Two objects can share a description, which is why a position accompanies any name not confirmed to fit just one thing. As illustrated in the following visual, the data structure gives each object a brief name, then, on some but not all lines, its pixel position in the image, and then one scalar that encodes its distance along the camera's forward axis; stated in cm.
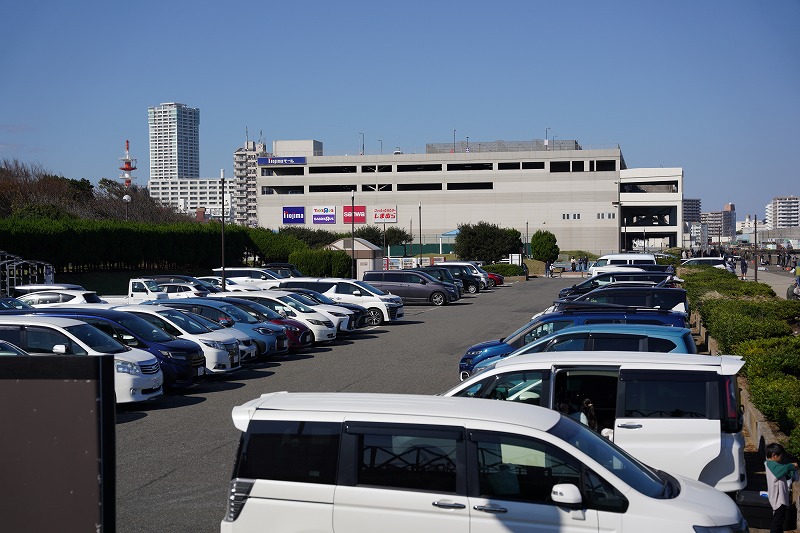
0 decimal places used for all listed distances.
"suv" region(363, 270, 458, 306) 3897
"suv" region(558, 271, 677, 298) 2817
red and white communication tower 13275
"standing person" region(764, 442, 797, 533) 753
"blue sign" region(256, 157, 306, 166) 11800
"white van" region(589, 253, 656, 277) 3841
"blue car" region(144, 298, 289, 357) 2023
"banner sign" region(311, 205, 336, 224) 11012
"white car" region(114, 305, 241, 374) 1728
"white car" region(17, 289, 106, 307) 2526
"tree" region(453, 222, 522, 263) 7569
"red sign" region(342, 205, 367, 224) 10871
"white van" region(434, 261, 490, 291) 5034
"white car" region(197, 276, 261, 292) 3609
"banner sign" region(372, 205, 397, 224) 10762
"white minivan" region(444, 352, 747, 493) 806
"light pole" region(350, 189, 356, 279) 5144
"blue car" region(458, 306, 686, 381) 1452
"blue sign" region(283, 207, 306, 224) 11325
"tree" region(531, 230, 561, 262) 8175
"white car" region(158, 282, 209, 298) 3062
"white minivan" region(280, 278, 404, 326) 3002
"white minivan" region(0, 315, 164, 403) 1413
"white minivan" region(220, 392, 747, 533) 576
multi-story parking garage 10838
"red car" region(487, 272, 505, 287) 5608
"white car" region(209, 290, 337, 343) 2353
